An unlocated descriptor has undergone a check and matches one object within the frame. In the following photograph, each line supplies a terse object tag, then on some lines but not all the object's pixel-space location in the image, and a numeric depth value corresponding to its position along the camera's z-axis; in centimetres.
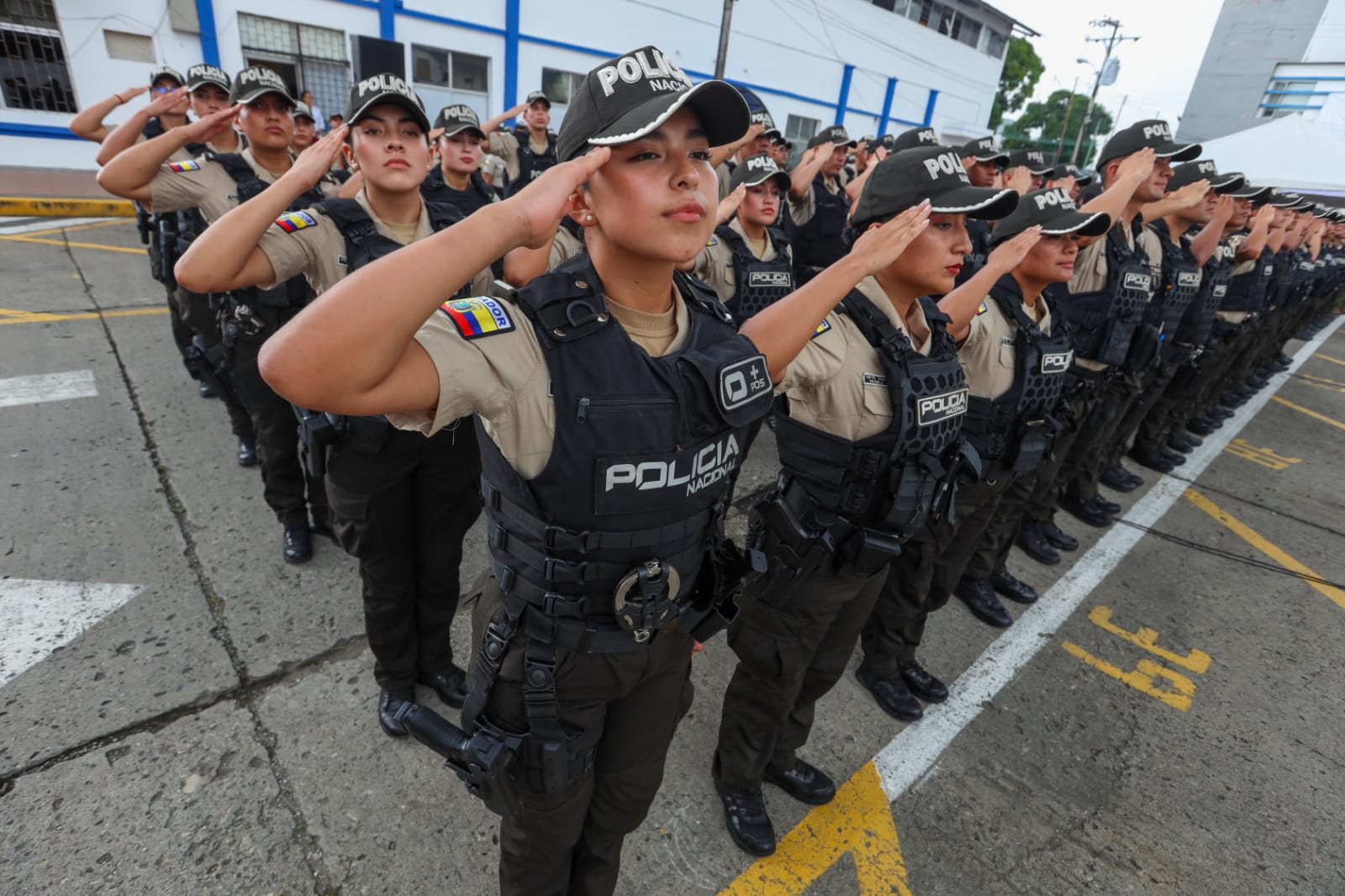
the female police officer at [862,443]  214
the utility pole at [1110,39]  4410
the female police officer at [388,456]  242
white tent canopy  1697
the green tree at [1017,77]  4794
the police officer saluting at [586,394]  115
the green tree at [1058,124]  6125
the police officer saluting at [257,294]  333
